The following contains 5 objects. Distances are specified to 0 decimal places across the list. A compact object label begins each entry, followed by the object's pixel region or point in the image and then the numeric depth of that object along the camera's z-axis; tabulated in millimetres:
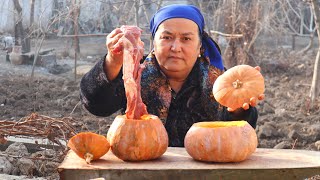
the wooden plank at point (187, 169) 2773
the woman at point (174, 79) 3730
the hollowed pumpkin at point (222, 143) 2926
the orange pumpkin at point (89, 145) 2883
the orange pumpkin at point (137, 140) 2922
